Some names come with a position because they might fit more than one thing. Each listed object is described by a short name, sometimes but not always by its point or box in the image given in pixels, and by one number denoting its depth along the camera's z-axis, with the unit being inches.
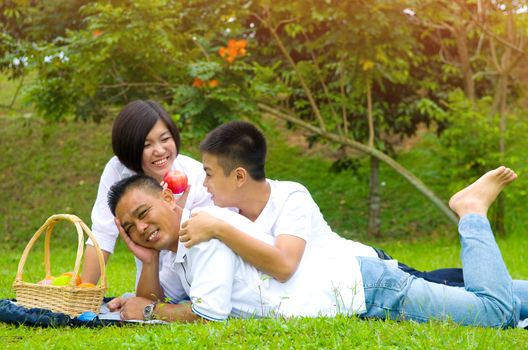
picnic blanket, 171.8
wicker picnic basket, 172.7
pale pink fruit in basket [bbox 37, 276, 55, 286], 182.2
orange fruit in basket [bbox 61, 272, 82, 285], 176.6
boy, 158.4
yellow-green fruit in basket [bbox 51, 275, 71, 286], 183.2
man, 158.2
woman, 198.1
